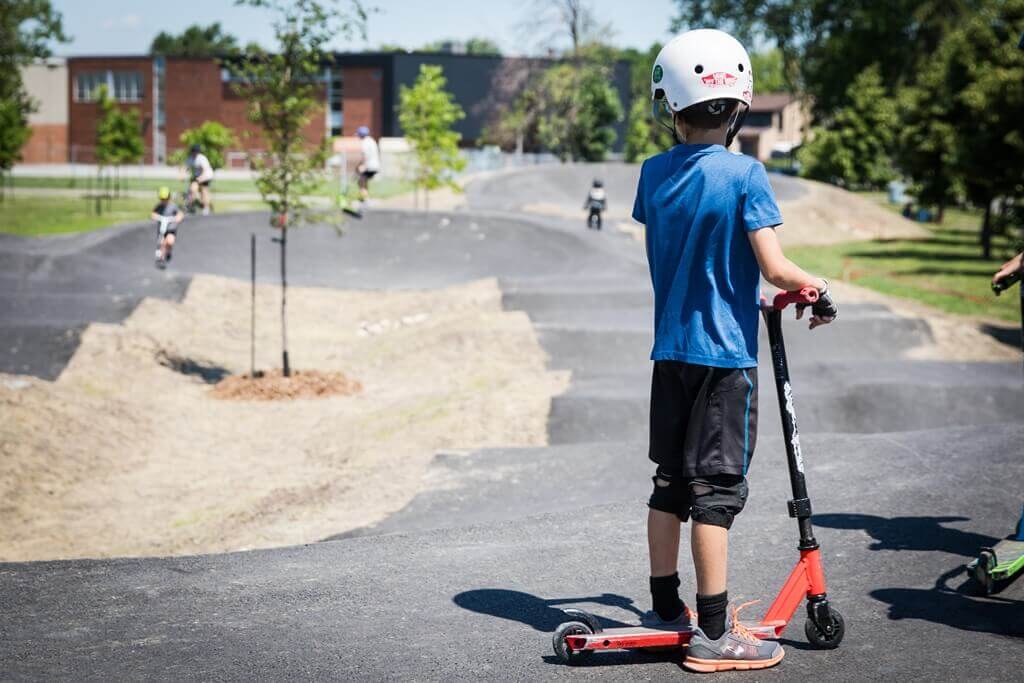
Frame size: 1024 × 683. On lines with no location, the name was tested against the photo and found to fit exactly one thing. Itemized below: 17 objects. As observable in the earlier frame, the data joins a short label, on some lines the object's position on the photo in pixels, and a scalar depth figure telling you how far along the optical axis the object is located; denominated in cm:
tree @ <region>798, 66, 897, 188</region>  5662
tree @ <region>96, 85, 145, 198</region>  4497
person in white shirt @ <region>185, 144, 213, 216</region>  2856
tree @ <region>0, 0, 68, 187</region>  4191
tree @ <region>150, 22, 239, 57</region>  14912
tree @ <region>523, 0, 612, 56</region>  6406
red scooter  390
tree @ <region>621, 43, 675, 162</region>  7738
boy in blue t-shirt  373
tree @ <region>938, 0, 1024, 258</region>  2677
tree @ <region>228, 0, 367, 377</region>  1521
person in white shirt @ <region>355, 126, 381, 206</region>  2609
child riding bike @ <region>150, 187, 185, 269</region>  2153
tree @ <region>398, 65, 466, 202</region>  3666
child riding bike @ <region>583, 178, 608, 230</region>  3216
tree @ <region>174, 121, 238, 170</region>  5347
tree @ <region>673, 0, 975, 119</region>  6347
